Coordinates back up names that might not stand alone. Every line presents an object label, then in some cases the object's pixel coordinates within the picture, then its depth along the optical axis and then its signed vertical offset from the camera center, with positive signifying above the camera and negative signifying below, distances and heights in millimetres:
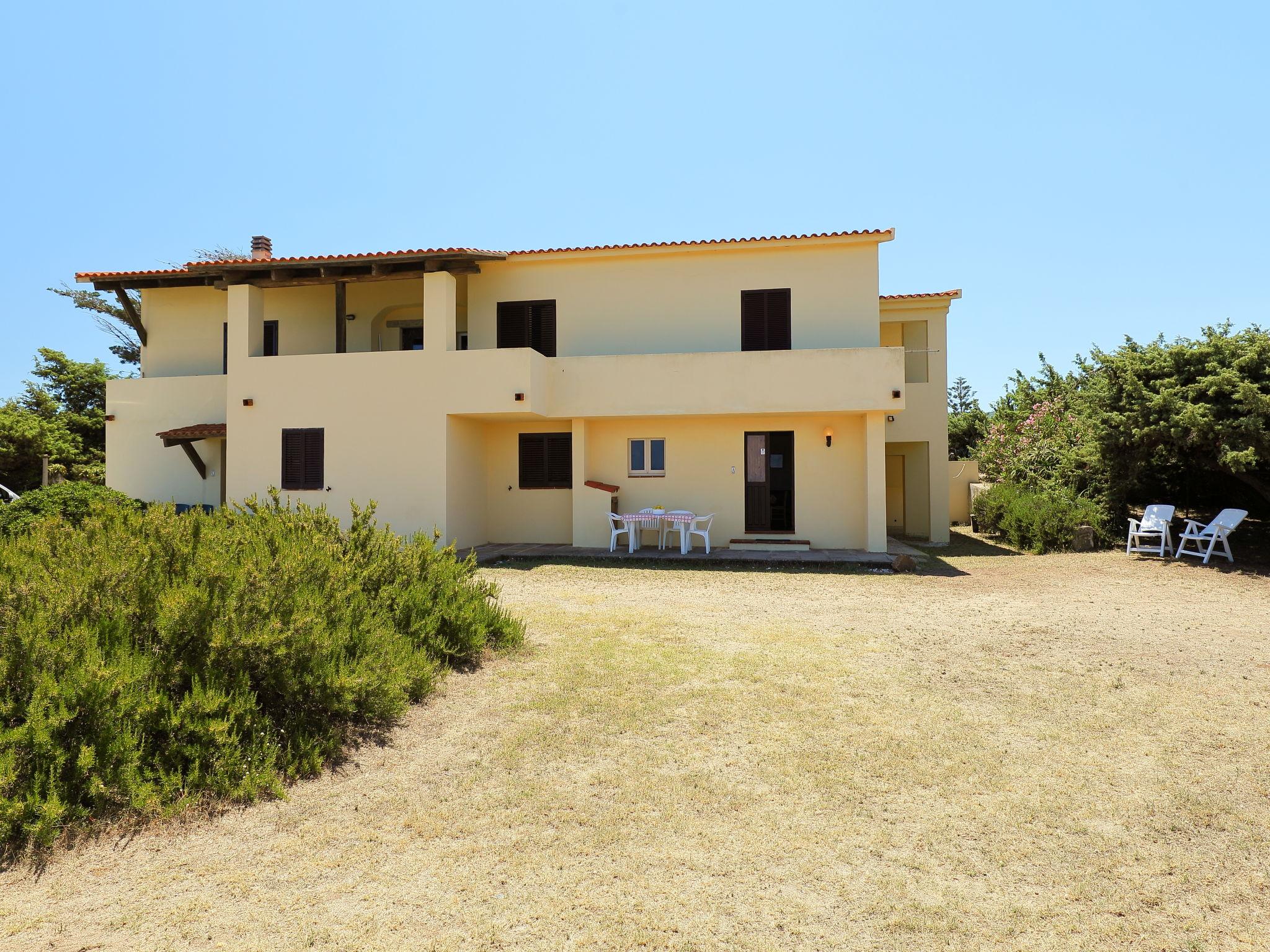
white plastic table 13438 -613
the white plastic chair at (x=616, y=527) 13711 -792
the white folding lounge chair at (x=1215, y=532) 12266 -796
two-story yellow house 13344 +1883
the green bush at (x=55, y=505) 9867 -218
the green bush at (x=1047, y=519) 14500 -644
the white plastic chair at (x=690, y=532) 13406 -840
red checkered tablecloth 13414 -549
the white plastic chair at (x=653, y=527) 13570 -758
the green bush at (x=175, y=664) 3412 -1011
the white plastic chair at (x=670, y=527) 13555 -759
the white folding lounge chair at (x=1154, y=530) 13188 -810
